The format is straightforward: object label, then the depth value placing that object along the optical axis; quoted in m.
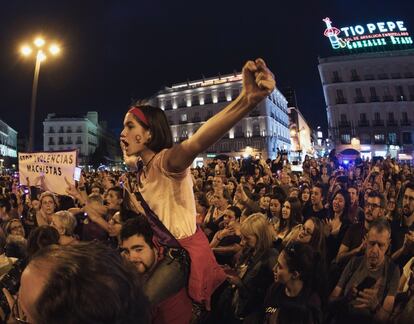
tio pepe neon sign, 59.12
